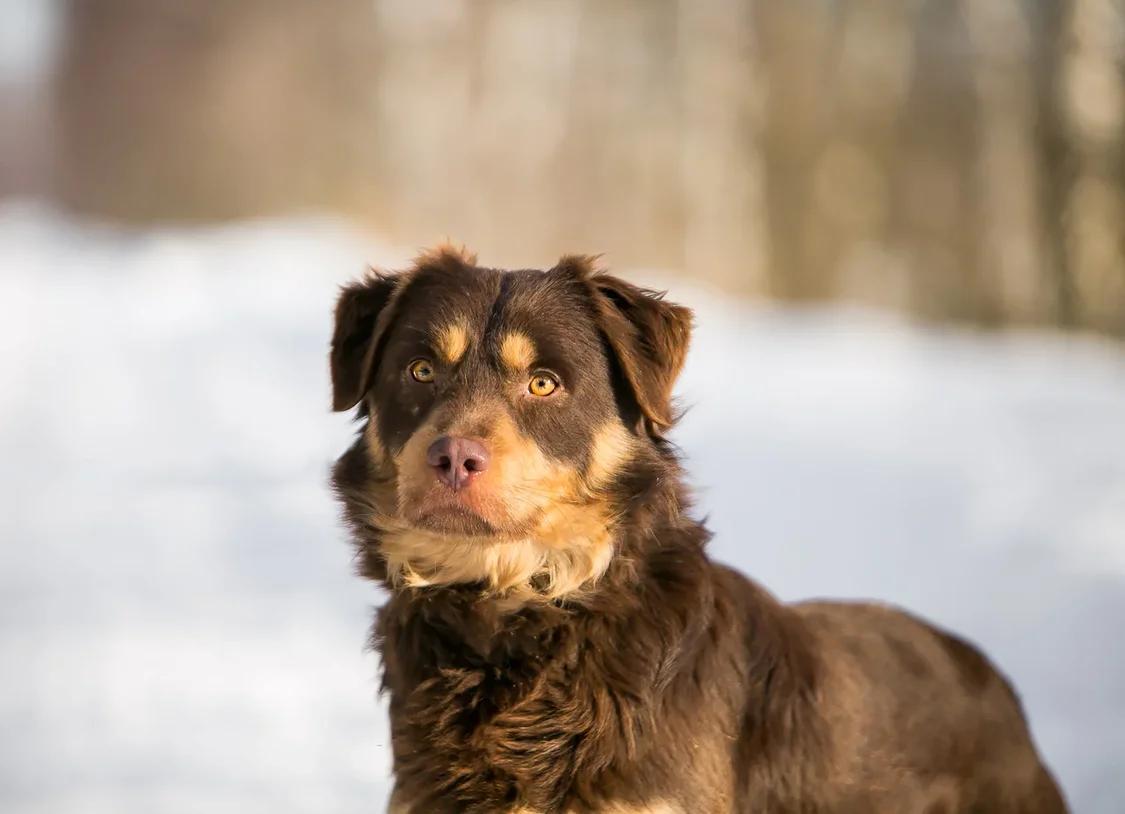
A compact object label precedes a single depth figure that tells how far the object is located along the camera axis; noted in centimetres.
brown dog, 390
